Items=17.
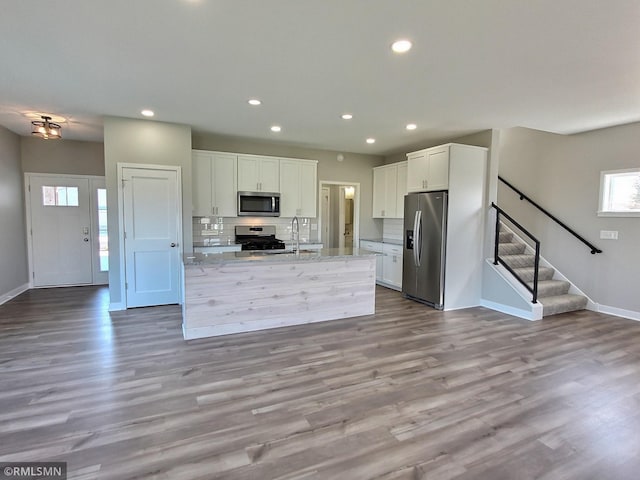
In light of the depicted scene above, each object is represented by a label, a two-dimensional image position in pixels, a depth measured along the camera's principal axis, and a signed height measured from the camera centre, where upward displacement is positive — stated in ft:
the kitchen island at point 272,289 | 12.39 -2.80
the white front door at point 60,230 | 20.47 -0.70
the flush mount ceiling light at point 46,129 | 15.17 +4.16
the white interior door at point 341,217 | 28.73 +0.37
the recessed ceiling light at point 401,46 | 8.42 +4.56
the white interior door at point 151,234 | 15.96 -0.72
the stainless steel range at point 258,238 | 19.48 -1.07
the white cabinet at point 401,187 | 21.27 +2.24
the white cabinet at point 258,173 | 19.39 +2.81
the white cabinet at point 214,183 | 18.34 +2.07
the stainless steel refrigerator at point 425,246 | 16.58 -1.25
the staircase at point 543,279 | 16.33 -3.04
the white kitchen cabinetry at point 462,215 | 16.34 +0.38
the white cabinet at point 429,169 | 16.39 +2.75
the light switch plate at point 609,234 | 16.03 -0.52
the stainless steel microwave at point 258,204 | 19.48 +0.98
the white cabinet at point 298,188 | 20.66 +2.11
